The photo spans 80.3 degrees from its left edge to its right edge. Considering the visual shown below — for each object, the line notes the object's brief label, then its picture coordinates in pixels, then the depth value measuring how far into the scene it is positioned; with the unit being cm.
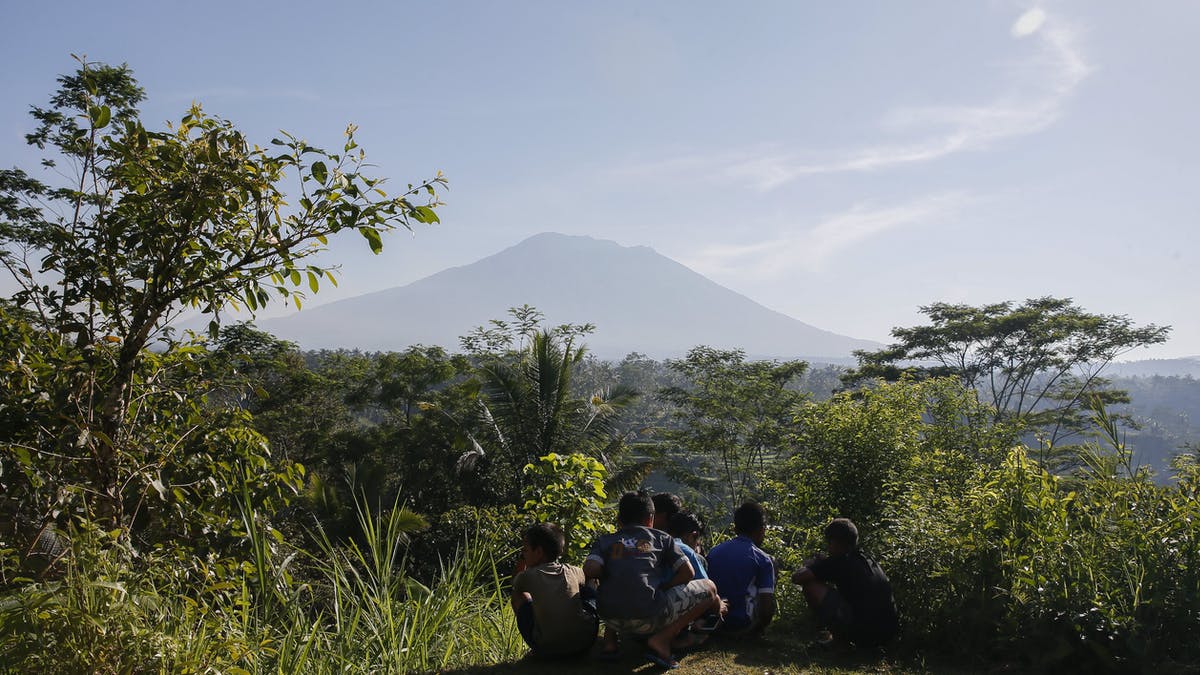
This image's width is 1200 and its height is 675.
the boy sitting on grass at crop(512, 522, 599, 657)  412
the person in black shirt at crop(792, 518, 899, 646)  478
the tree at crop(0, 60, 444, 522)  323
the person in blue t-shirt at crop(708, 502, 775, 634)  497
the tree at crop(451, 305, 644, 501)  1633
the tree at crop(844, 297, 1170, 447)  2608
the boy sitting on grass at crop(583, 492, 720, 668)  409
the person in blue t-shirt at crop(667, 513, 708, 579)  525
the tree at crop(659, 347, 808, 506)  2320
